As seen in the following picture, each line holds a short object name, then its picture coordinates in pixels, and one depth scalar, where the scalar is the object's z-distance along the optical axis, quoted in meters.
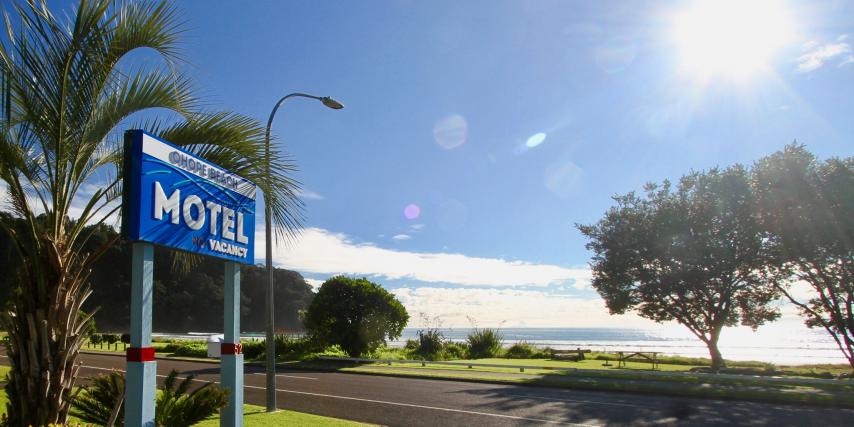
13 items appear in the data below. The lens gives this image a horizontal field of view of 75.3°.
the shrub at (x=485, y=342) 33.97
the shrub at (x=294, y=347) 29.53
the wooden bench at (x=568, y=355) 32.32
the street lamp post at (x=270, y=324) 12.07
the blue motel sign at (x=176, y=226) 5.79
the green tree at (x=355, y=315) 28.81
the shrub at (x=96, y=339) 36.75
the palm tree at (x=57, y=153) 5.81
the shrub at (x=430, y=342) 32.22
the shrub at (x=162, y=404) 7.06
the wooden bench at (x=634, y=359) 28.37
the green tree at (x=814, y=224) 20.84
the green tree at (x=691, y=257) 24.50
